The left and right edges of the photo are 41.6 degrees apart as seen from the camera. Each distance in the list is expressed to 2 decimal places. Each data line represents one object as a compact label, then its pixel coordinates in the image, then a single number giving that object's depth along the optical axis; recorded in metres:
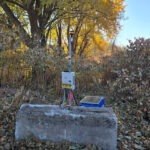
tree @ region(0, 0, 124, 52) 10.89
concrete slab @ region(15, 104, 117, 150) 2.58
